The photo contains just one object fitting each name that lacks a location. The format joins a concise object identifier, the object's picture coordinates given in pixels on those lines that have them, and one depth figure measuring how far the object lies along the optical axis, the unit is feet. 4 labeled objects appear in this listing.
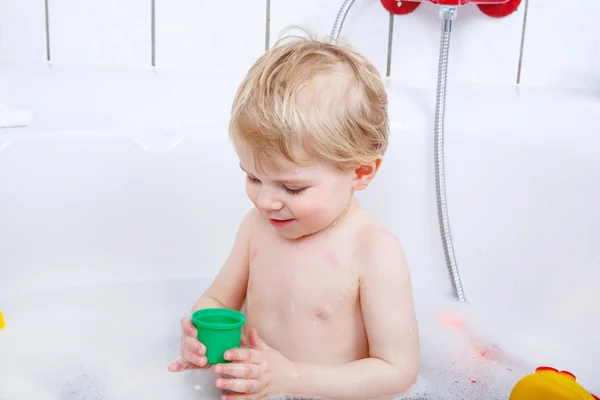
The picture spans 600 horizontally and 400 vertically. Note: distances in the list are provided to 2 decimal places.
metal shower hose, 4.10
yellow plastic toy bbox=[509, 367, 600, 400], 2.56
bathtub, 3.62
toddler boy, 2.59
